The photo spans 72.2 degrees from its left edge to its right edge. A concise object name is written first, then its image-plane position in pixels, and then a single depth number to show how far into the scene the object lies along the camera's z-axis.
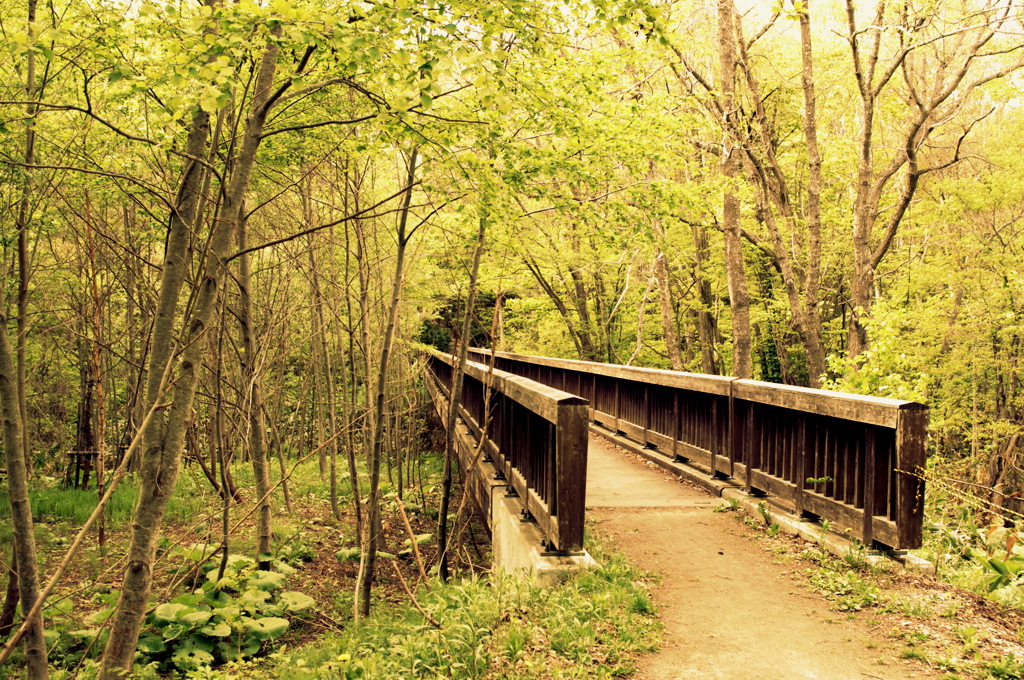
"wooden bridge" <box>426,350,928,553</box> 4.57
